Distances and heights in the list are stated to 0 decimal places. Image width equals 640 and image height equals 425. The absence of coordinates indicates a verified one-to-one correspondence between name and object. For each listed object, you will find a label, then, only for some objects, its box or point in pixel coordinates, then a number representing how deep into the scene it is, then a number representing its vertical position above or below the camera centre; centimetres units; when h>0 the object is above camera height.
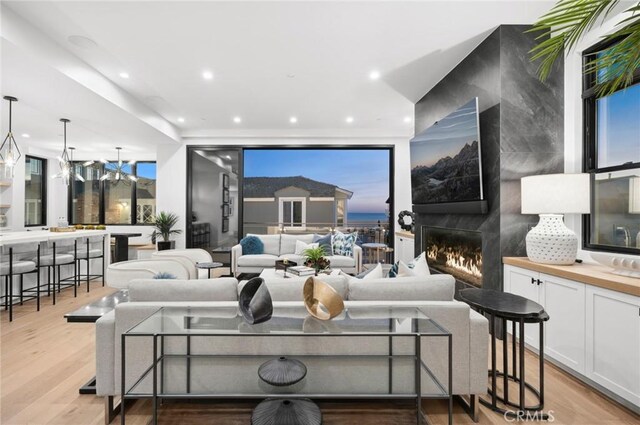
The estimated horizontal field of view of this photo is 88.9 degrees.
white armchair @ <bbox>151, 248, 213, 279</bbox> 454 -67
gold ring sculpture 176 -49
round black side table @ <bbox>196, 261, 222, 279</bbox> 443 -75
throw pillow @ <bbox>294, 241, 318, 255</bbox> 553 -60
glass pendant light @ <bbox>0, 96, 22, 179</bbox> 386 +60
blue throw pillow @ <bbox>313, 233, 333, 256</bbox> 545 -53
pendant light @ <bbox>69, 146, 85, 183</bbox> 750 +119
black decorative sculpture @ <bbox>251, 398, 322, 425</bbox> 174 -111
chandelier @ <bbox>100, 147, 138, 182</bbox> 674 +75
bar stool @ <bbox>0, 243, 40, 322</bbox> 363 -63
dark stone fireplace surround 306 +78
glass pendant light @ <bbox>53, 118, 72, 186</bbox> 482 +65
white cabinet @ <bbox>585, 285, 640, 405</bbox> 194 -81
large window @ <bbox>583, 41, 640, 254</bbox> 259 +39
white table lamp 251 +3
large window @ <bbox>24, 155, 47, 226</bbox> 754 +45
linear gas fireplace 356 -50
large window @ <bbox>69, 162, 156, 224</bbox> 822 +32
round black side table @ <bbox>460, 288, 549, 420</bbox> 186 -61
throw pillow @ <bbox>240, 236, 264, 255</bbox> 554 -59
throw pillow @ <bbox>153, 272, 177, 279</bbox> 234 -47
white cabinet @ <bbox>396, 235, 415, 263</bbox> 592 -69
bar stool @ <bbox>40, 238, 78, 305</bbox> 424 -64
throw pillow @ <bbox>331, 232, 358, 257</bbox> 541 -54
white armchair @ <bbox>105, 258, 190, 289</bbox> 351 -67
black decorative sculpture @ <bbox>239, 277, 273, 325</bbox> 173 -52
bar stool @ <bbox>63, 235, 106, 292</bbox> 488 -63
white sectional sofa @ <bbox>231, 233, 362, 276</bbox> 519 -79
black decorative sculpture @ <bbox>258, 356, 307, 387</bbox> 166 -85
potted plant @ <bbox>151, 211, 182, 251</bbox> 651 -37
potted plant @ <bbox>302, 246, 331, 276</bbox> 385 -57
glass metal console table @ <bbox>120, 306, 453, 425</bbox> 187 -86
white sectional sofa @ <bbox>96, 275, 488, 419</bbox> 189 -83
